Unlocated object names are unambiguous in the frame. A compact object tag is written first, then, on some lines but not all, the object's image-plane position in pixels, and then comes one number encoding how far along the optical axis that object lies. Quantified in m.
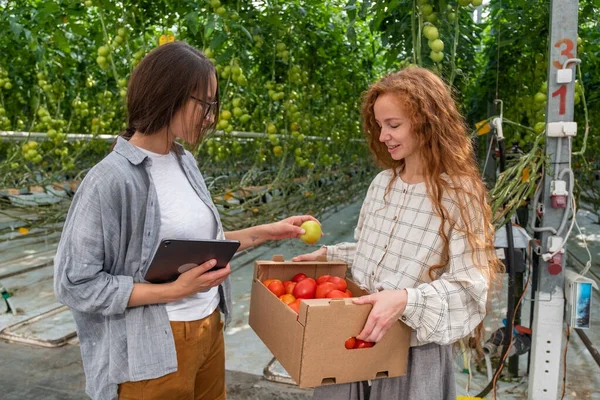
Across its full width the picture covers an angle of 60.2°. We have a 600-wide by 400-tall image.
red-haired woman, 1.25
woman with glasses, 1.20
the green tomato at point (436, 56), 2.19
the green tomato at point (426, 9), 2.25
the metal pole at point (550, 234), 1.99
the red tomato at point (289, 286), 1.57
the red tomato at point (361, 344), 1.25
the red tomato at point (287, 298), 1.46
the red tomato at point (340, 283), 1.51
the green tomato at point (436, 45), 2.18
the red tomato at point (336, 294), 1.43
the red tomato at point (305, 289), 1.51
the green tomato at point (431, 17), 2.28
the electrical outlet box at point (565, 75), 1.99
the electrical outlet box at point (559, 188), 2.06
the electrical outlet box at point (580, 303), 2.04
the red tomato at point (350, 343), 1.24
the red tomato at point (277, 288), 1.56
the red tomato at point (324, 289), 1.48
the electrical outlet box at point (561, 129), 2.02
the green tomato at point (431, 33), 2.18
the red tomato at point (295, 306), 1.36
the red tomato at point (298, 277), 1.63
